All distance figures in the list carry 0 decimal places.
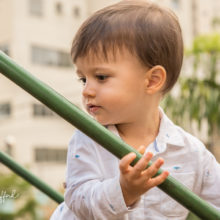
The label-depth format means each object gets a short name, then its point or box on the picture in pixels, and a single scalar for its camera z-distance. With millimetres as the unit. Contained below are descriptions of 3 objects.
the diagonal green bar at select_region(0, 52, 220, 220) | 1334
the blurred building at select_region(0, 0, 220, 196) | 14469
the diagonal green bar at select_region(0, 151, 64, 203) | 1678
